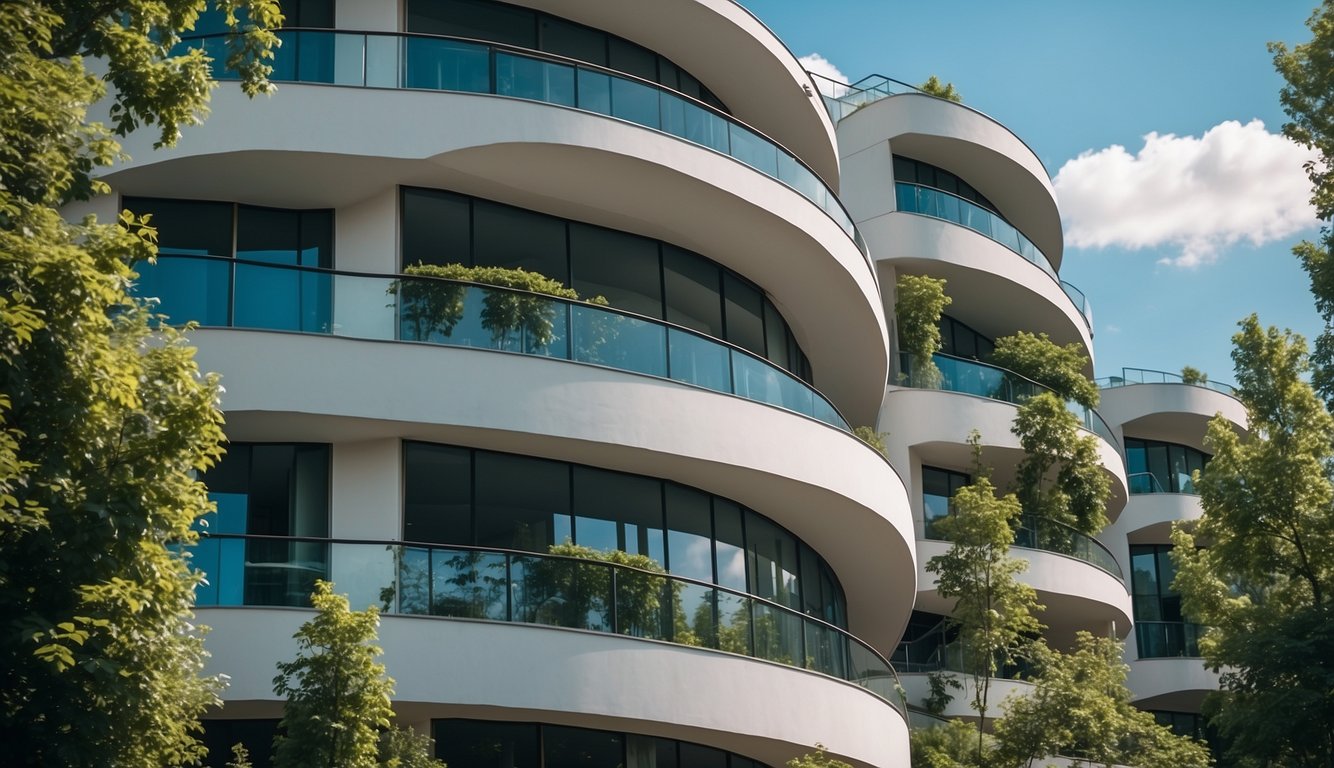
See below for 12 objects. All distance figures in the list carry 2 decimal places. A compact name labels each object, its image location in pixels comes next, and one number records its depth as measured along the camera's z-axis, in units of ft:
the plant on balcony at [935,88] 139.95
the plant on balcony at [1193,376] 173.68
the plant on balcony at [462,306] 67.82
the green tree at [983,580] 101.91
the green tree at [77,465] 39.19
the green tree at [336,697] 52.21
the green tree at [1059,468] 124.16
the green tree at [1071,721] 98.48
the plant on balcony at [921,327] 119.65
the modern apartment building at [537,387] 64.44
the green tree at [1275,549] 93.61
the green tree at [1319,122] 89.81
